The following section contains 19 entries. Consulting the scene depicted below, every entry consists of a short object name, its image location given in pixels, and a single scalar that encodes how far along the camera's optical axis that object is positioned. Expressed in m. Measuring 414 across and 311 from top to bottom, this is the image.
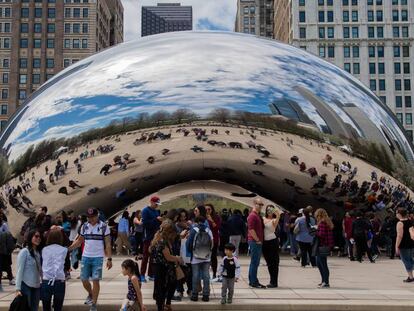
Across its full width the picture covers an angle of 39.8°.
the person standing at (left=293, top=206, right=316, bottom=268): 10.80
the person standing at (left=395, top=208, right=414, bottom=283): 9.36
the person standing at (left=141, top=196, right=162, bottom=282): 8.14
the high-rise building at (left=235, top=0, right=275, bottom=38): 118.81
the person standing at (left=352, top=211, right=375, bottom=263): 12.14
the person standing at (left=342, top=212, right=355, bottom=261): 12.47
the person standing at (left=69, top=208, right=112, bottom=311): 6.63
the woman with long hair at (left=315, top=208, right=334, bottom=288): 8.25
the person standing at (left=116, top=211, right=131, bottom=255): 11.59
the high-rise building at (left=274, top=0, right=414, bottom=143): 75.50
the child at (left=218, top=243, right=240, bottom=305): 6.75
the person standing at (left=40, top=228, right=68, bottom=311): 5.80
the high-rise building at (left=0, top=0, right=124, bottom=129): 80.81
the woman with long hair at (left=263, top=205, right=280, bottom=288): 8.13
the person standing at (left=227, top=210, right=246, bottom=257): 10.22
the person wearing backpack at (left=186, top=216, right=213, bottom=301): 7.13
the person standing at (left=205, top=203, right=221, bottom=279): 8.70
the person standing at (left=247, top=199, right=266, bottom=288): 8.07
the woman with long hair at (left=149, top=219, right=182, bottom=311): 6.37
